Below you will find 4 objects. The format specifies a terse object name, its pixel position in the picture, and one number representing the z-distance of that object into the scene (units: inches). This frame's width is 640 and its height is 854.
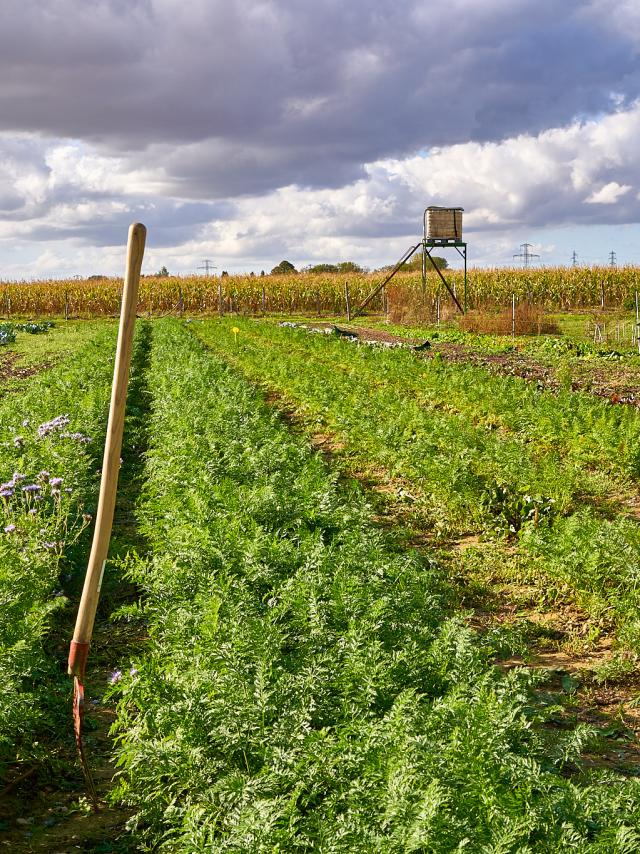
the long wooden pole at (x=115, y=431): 162.9
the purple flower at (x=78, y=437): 327.3
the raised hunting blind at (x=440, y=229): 1521.9
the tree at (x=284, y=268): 3262.3
